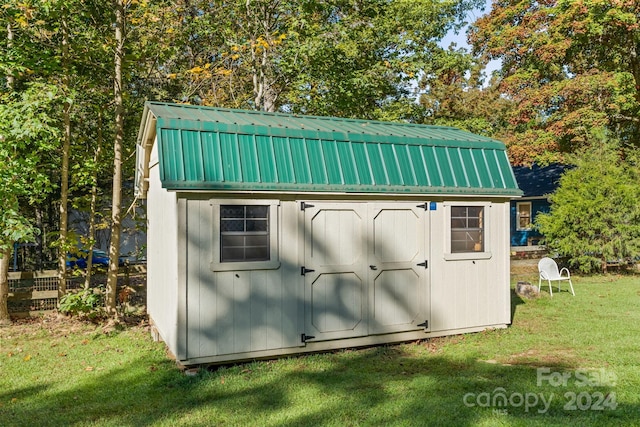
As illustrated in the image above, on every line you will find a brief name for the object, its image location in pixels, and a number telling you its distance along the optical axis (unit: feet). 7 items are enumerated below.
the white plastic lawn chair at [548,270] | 33.46
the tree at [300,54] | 40.63
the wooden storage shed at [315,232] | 18.11
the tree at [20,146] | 20.81
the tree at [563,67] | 51.01
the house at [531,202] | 67.72
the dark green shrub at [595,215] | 44.19
